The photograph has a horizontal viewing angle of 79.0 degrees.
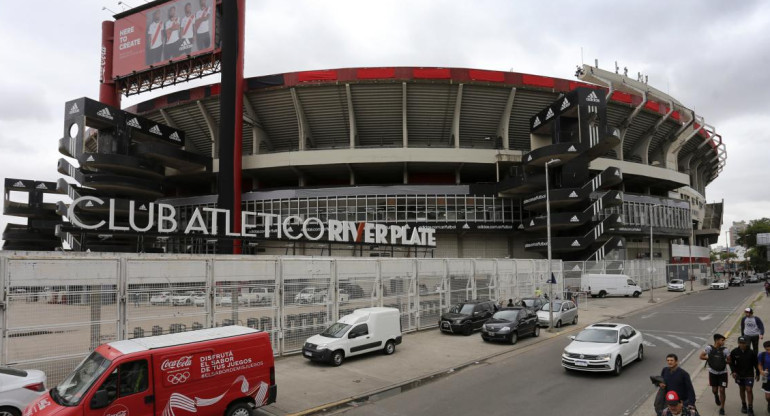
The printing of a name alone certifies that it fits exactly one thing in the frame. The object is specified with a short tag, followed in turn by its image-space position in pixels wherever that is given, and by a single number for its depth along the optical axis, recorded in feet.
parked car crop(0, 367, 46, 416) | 31.60
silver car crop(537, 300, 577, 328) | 85.30
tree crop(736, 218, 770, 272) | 314.76
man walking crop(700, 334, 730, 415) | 34.68
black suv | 77.05
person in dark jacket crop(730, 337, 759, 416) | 33.91
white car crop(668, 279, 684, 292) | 175.97
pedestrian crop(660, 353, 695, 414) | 30.12
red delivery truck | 28.53
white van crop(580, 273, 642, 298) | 153.79
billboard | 187.32
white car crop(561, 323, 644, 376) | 48.24
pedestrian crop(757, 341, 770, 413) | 32.42
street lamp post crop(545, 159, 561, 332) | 81.30
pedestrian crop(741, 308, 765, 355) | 44.39
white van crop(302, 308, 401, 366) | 55.06
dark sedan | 69.36
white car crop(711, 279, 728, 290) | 198.39
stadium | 172.65
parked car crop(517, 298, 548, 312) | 93.48
